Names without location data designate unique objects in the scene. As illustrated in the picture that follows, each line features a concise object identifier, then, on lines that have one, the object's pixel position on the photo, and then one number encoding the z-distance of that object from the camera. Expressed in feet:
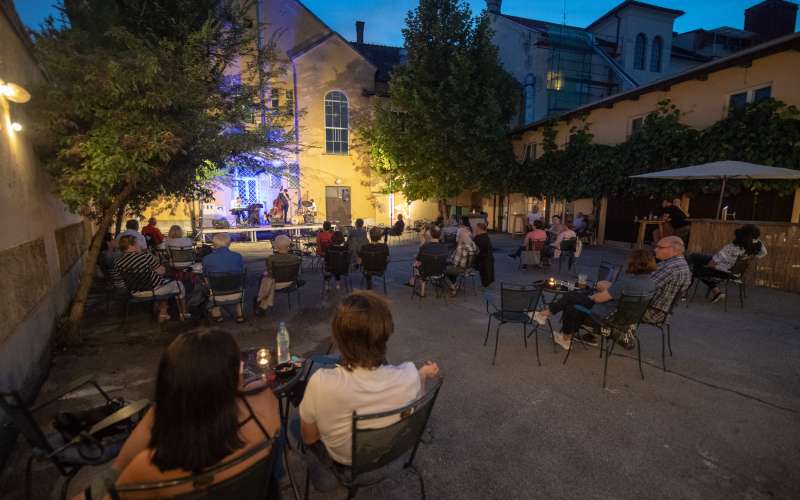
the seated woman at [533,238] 32.46
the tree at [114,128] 14.33
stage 51.10
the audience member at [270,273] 20.57
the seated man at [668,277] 14.57
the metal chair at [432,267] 22.93
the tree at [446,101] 55.11
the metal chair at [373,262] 23.95
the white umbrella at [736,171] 27.35
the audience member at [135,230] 26.18
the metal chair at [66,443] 6.89
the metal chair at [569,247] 31.55
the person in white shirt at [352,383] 6.48
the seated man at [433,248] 23.49
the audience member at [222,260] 18.78
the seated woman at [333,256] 23.99
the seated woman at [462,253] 24.61
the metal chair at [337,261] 23.95
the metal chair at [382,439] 6.14
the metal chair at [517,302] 14.74
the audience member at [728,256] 22.21
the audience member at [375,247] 23.95
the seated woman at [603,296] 13.50
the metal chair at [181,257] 24.75
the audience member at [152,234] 32.14
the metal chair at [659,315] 14.69
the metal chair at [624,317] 13.08
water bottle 10.07
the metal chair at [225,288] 18.10
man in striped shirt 18.22
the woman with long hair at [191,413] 4.86
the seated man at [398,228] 49.90
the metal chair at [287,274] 20.38
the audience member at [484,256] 25.62
